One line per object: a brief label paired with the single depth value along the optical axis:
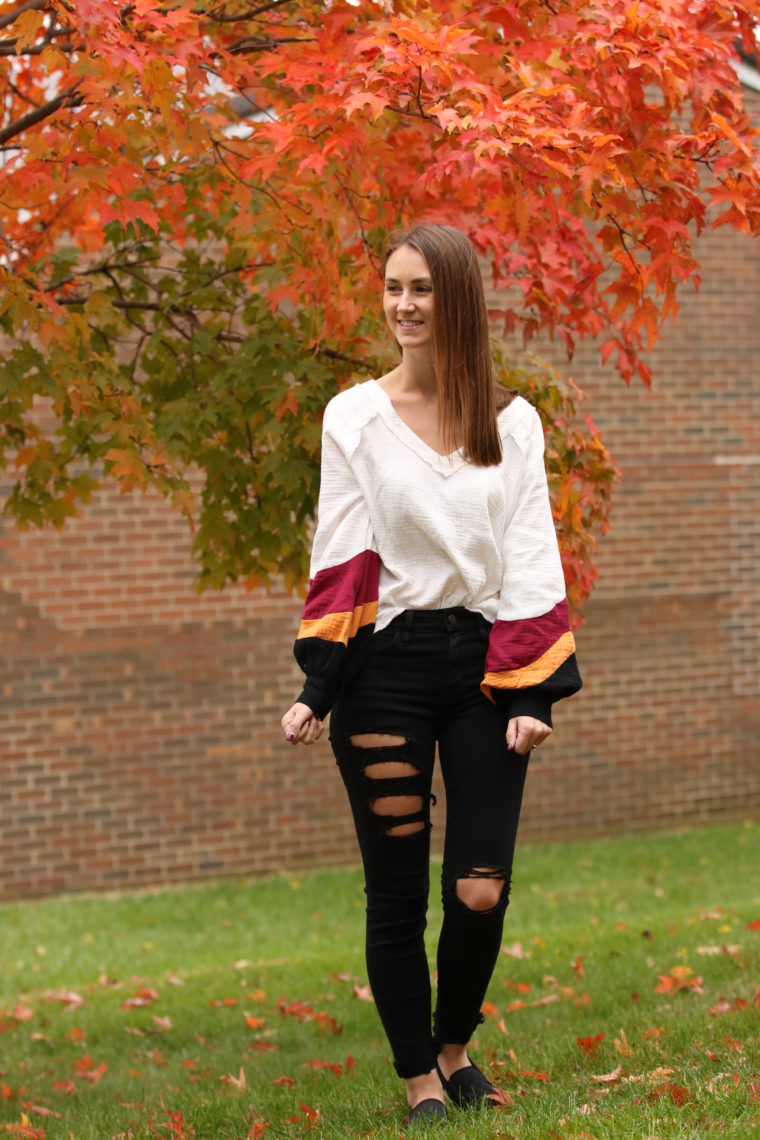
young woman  5.95
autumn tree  7.00
